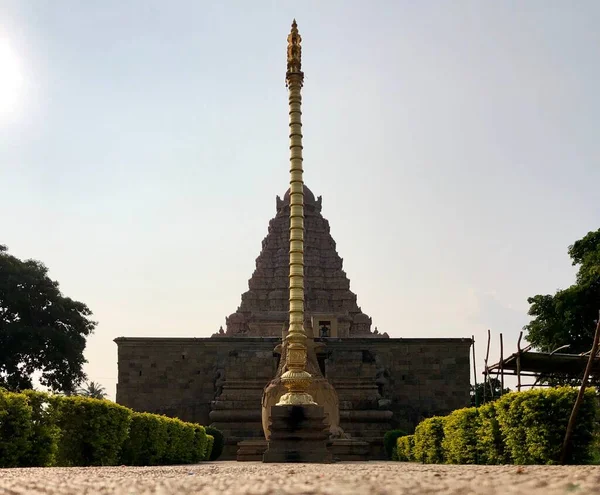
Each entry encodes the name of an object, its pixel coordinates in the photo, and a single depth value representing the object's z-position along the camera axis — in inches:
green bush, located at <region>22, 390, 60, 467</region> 418.3
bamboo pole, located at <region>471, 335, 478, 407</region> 1259.5
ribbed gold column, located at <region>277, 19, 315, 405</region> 609.9
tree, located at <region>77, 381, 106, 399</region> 2506.2
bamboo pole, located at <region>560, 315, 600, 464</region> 390.0
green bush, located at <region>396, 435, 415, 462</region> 844.6
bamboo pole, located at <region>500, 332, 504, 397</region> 764.1
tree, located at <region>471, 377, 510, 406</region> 1899.1
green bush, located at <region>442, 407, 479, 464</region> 542.9
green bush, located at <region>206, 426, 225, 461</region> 1038.4
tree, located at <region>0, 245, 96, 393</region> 1435.8
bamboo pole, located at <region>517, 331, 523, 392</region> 719.7
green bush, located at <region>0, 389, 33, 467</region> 397.7
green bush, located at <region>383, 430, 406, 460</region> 1061.5
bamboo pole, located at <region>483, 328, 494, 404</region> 840.6
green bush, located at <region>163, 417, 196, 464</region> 688.9
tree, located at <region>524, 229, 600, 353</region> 1284.4
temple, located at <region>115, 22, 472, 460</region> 1179.3
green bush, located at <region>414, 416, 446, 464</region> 663.8
